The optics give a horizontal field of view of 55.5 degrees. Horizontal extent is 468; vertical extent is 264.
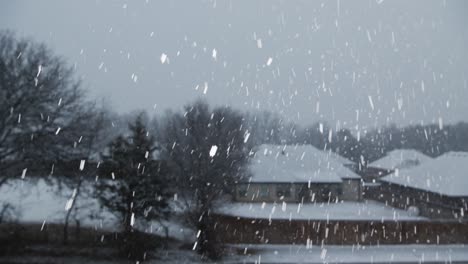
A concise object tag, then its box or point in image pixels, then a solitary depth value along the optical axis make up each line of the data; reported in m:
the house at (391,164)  58.09
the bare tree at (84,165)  20.81
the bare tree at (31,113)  19.38
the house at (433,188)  29.81
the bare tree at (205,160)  22.27
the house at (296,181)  35.78
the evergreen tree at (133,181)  20.81
